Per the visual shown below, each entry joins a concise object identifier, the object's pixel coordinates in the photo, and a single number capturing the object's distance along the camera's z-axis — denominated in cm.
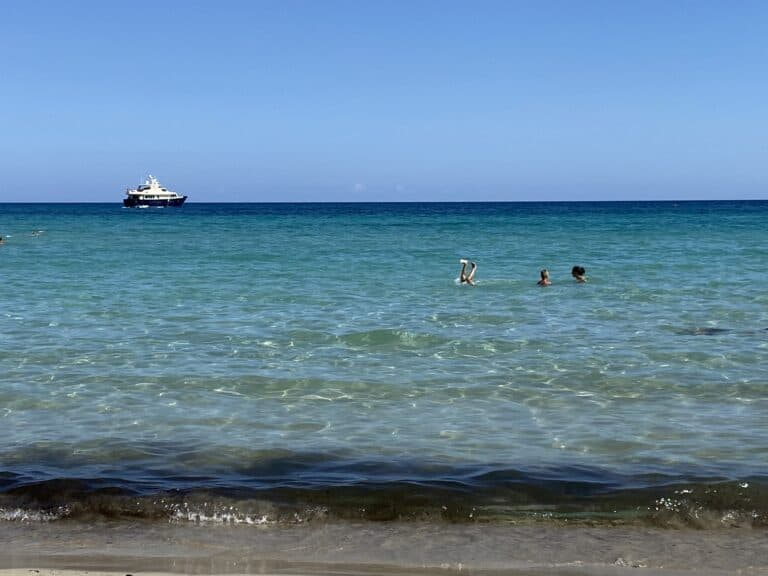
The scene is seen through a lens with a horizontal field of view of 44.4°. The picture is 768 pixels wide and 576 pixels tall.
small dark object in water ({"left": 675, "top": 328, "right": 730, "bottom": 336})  1597
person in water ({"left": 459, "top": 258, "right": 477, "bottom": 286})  2523
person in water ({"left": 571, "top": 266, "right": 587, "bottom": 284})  2548
